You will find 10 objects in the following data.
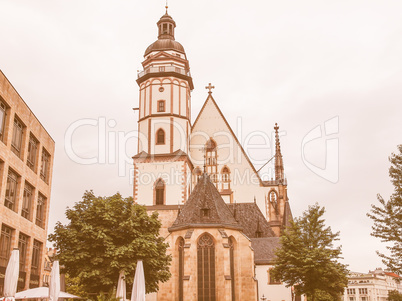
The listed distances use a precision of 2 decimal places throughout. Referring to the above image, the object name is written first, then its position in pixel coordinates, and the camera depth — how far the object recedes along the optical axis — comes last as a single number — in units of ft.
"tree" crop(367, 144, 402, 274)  95.55
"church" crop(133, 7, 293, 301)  125.80
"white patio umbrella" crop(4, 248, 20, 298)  58.90
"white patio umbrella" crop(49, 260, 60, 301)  66.44
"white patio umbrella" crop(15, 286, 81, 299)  66.80
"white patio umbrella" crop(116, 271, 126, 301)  76.99
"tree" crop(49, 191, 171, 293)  87.15
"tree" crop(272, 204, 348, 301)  102.42
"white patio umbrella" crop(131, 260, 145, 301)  66.54
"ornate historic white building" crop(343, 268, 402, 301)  467.52
